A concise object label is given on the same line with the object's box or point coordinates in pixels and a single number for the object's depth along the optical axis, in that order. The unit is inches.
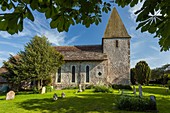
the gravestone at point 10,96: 499.7
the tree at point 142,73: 992.0
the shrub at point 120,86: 705.8
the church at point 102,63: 821.9
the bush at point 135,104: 330.4
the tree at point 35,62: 659.0
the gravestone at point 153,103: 329.8
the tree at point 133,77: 1095.0
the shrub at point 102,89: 582.6
